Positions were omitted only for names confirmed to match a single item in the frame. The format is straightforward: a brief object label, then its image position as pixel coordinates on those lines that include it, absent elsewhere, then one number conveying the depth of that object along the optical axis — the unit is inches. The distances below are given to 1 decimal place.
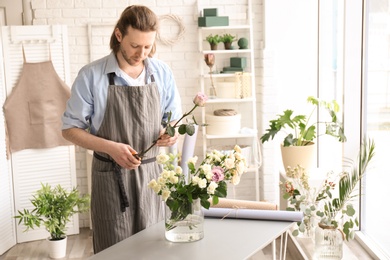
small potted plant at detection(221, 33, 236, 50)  221.0
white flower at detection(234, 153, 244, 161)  101.4
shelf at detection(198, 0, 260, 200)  223.5
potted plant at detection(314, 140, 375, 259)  156.6
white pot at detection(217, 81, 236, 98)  224.2
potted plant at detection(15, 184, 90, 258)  200.8
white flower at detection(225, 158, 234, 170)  99.8
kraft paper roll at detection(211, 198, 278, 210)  118.4
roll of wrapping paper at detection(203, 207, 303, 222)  109.7
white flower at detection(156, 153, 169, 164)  100.0
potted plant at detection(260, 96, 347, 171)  197.3
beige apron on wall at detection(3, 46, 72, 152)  212.8
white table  95.1
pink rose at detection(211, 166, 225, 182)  98.3
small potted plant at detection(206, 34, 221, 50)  221.3
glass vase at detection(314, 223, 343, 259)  156.6
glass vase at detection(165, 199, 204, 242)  99.3
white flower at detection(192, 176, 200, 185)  96.1
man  115.8
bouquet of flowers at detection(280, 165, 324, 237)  158.9
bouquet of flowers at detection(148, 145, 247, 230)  97.3
